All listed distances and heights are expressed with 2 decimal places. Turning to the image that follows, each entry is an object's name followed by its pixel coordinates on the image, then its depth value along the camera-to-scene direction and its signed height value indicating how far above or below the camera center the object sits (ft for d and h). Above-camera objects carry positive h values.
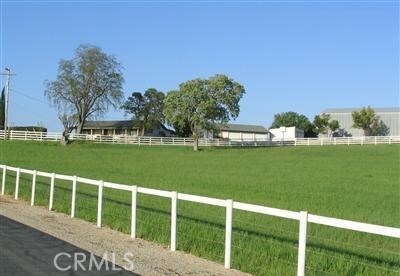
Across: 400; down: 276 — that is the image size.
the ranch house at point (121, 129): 409.08 +0.98
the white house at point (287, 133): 451.48 +2.43
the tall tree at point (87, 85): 314.35 +22.33
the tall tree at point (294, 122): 506.89 +12.61
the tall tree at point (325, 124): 440.45 +9.69
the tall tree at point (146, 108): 407.44 +15.45
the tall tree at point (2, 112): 375.25 +7.83
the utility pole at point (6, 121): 248.52 +1.86
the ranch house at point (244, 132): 478.59 +1.95
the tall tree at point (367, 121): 408.26 +12.09
